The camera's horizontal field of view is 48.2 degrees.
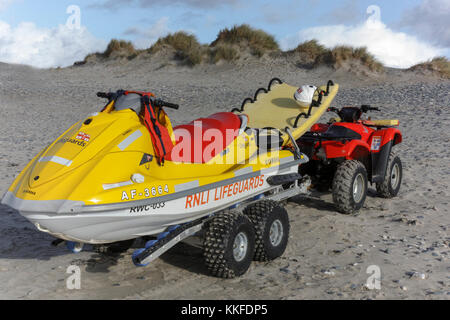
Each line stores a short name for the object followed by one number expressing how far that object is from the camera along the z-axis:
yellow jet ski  4.49
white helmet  8.05
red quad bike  7.50
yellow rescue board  7.73
